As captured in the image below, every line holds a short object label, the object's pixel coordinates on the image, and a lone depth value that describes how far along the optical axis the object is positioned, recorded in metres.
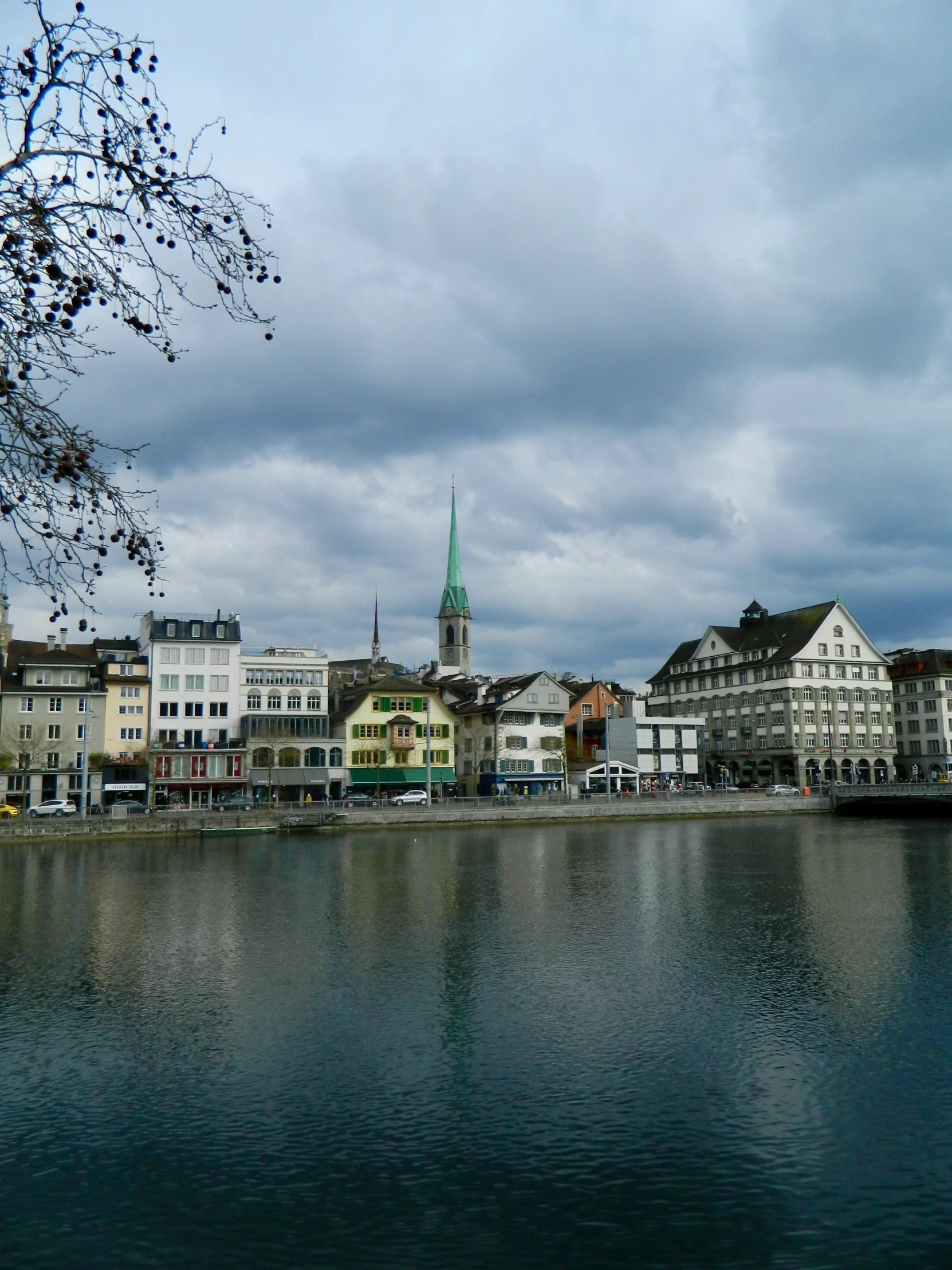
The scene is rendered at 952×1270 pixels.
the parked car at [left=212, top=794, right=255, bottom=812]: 73.69
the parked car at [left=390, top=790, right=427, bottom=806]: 78.88
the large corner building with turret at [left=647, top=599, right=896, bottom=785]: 114.06
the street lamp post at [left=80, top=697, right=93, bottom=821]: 68.38
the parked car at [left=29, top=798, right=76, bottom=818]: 68.88
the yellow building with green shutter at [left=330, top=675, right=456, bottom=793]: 89.62
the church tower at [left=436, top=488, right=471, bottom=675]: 170.38
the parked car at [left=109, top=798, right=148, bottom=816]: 69.00
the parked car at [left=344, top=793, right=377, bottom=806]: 76.38
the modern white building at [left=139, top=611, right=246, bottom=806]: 83.88
